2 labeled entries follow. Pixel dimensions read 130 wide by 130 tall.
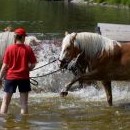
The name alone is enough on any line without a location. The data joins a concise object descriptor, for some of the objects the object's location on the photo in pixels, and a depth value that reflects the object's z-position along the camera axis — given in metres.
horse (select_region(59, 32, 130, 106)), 13.84
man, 11.99
